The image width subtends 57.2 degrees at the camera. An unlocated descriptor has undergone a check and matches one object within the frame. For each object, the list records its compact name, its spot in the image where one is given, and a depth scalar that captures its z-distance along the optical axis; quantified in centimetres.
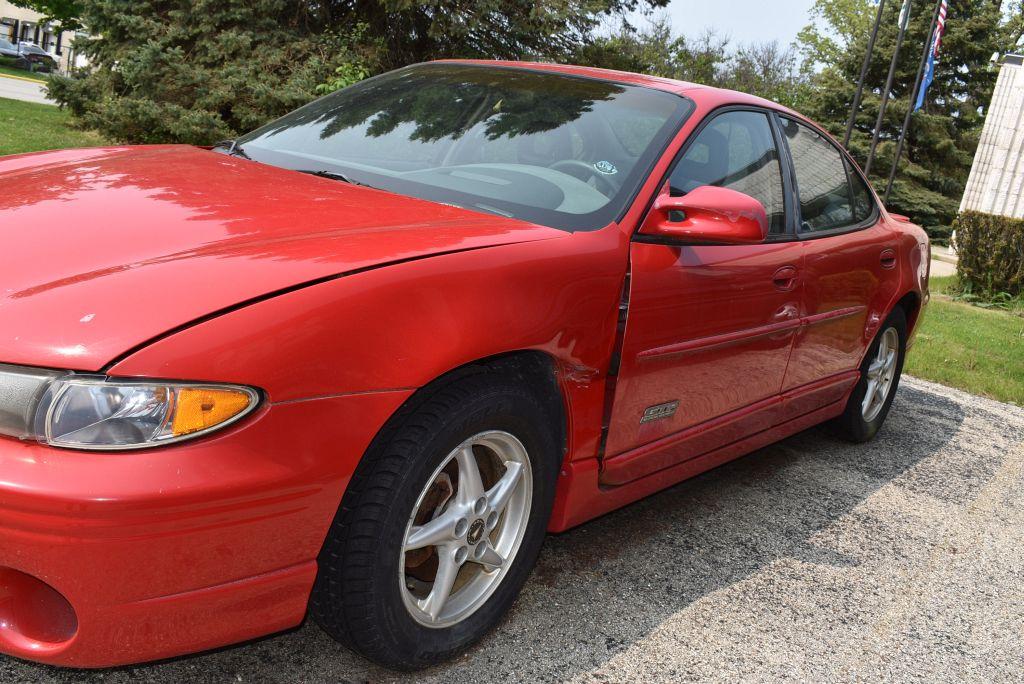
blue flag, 1808
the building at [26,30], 5891
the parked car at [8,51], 4631
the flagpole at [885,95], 1869
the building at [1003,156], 1391
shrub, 1166
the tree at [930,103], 2597
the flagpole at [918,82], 1764
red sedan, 169
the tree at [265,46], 1162
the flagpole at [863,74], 1864
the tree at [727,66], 4172
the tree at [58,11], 3653
